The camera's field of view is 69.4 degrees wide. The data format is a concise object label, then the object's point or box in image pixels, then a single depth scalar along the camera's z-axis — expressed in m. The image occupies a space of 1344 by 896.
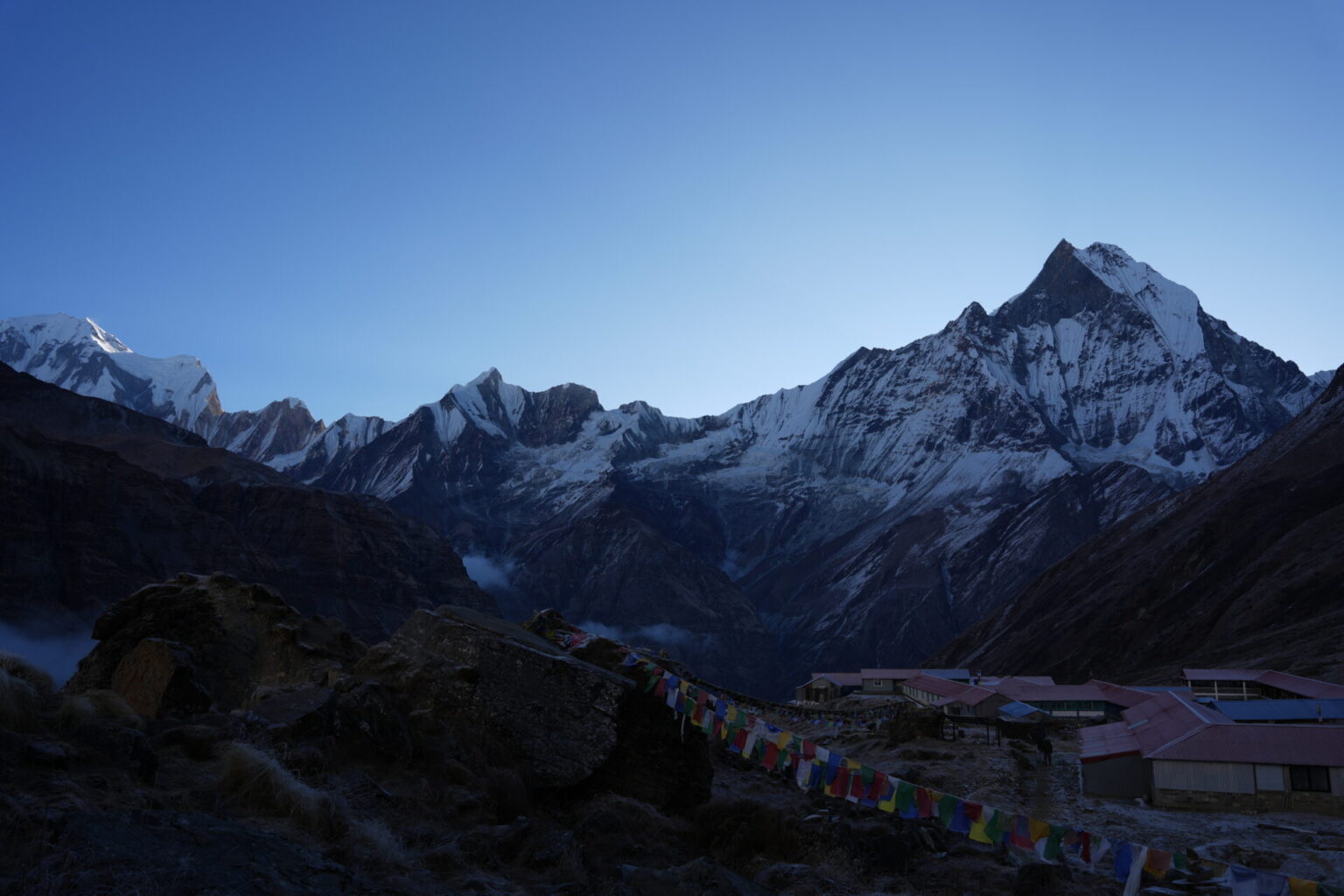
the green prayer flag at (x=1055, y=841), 12.54
